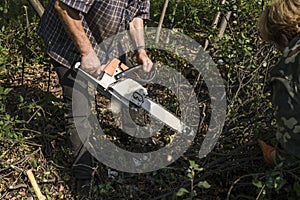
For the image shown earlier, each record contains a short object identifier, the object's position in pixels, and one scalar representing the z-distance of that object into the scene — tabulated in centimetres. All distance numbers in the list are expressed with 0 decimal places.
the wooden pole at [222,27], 408
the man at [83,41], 285
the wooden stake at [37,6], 429
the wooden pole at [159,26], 408
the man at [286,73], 217
